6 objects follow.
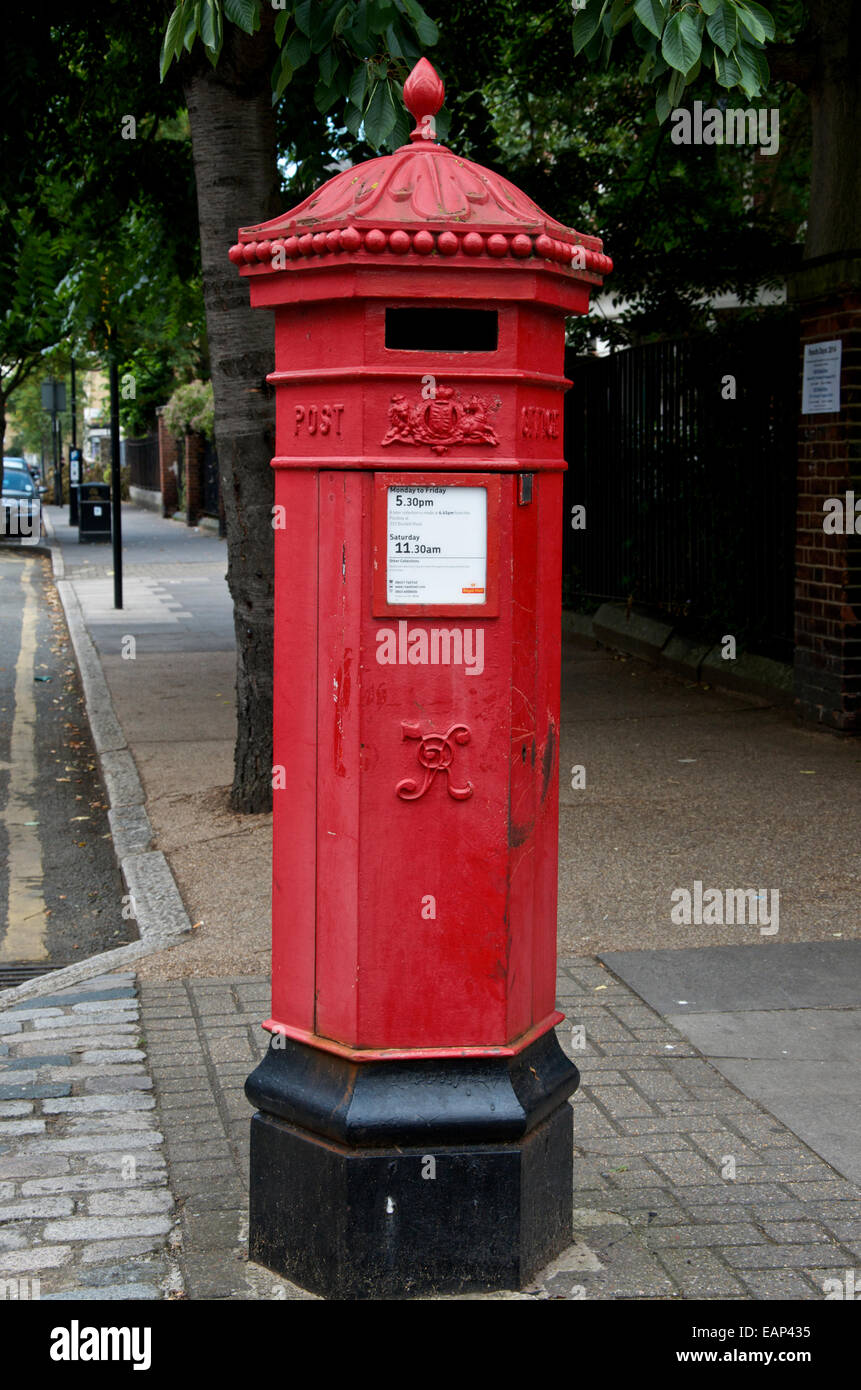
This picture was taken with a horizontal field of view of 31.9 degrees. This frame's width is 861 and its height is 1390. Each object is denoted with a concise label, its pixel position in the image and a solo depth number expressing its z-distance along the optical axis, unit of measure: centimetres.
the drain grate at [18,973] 620
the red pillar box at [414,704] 325
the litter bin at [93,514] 3253
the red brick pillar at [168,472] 4338
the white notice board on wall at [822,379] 933
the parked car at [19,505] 3425
